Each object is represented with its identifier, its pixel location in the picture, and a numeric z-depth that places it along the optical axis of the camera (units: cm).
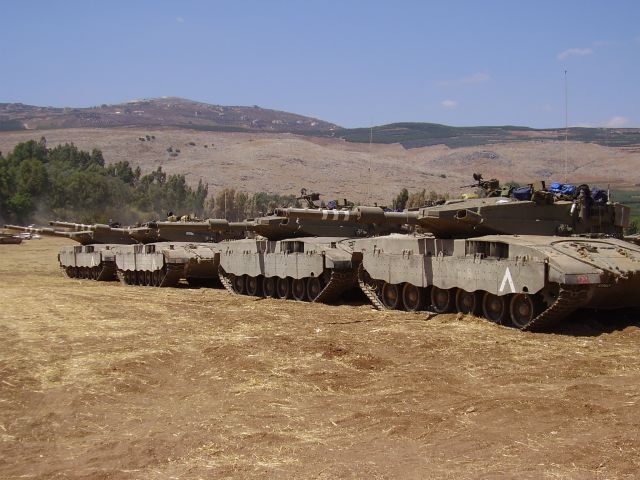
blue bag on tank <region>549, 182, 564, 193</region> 1805
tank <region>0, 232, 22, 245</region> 5652
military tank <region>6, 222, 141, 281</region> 3083
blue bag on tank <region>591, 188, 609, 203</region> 1773
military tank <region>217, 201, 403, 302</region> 2016
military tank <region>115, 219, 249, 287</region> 2591
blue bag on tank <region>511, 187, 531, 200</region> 1761
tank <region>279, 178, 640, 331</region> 1445
